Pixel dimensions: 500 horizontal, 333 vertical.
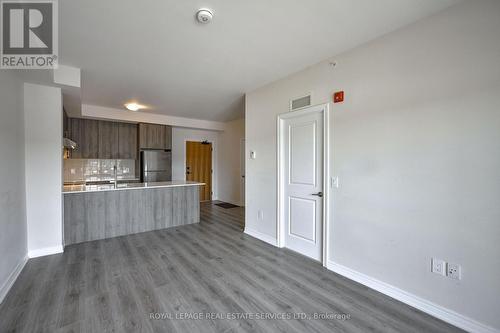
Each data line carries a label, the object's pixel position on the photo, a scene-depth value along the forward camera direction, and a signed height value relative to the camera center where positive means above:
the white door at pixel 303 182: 2.96 -0.25
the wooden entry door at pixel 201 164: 7.11 +0.04
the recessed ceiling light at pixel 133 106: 4.60 +1.28
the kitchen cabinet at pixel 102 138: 5.11 +0.68
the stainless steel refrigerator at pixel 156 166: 5.75 -0.01
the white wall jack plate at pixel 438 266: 1.88 -0.88
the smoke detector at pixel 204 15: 1.85 +1.29
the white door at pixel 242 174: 6.58 -0.26
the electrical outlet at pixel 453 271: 1.80 -0.89
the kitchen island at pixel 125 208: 3.60 -0.79
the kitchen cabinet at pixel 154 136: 5.63 +0.78
